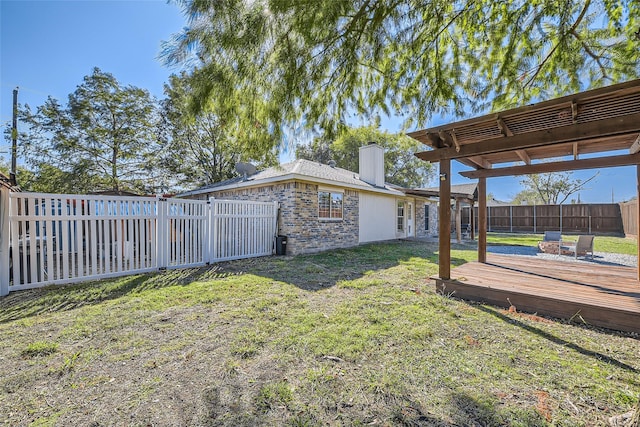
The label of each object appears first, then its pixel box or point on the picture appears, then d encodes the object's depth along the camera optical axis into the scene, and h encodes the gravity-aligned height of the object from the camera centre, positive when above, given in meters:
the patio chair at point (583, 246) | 8.55 -1.10
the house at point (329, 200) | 9.61 +0.56
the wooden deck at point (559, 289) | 3.54 -1.24
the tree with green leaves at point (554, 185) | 30.04 +3.00
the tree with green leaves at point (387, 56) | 2.83 +2.07
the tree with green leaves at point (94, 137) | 16.64 +5.02
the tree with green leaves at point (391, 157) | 27.66 +6.06
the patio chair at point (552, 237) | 10.02 -0.95
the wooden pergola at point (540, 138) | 3.36 +1.26
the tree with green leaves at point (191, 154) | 19.47 +4.56
